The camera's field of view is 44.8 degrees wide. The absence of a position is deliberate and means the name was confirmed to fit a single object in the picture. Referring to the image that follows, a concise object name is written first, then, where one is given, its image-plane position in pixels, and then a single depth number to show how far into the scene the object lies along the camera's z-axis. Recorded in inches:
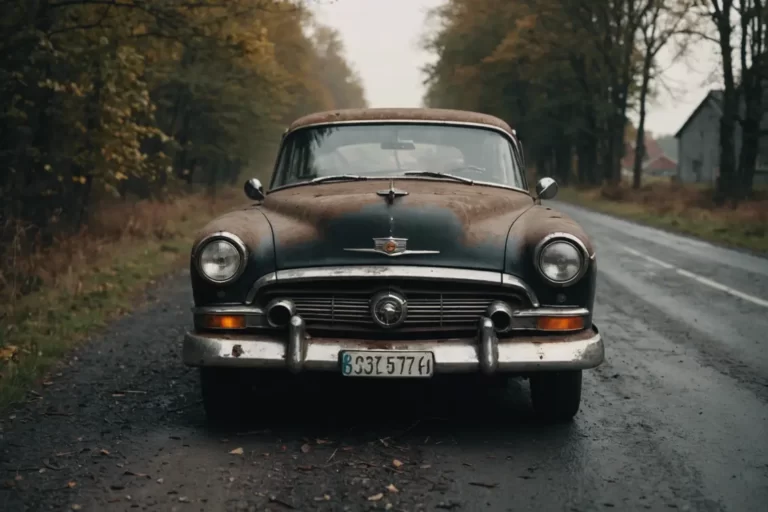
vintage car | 175.3
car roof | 247.6
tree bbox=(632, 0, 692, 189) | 1222.9
